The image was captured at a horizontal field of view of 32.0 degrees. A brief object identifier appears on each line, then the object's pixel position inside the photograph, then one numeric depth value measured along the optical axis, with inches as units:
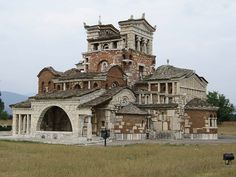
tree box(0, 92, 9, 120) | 4472.0
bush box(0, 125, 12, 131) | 2649.6
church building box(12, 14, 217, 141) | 1782.7
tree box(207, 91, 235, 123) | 3609.7
